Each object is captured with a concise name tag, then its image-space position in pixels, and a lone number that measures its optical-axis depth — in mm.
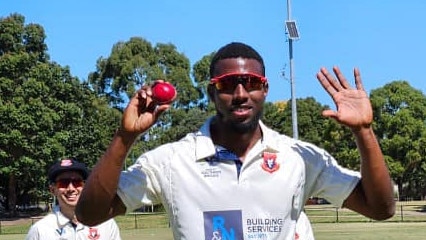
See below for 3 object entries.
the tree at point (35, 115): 53719
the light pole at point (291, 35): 37312
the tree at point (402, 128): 70125
